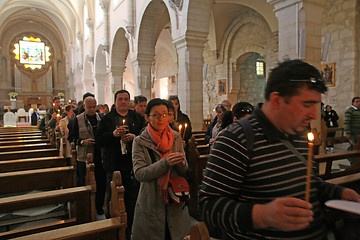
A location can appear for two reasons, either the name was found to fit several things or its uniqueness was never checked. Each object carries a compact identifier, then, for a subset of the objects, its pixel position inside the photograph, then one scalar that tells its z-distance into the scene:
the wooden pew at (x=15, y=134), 7.46
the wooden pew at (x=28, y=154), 4.17
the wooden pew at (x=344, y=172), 2.64
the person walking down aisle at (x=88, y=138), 3.80
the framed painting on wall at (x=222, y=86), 13.66
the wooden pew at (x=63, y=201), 2.07
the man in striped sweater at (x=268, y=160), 1.04
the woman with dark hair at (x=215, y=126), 4.05
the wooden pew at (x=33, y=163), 3.44
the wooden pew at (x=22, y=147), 4.89
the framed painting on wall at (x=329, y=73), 8.40
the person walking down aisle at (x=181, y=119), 4.02
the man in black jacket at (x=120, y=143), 2.89
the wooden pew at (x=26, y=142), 5.59
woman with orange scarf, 2.03
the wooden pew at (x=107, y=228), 1.49
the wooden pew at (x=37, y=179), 2.75
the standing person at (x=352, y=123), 5.73
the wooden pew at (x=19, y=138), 6.40
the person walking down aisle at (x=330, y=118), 8.17
